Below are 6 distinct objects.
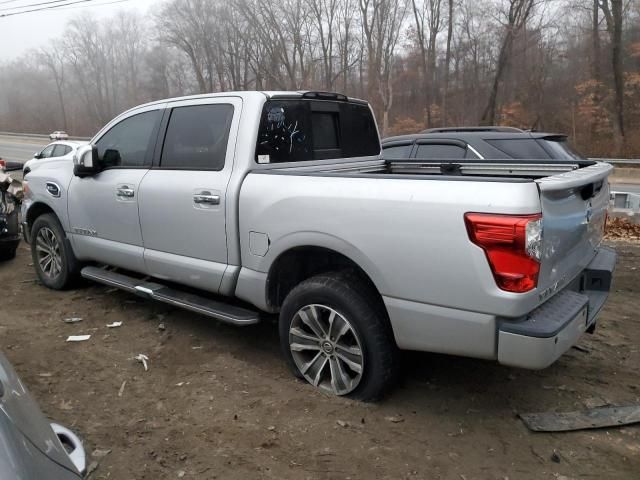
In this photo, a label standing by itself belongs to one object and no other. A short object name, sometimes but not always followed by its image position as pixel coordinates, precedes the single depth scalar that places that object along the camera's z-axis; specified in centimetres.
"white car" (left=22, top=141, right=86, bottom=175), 1412
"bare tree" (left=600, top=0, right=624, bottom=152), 2450
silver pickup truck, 256
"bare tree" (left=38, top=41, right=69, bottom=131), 5200
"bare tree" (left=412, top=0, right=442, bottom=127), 3234
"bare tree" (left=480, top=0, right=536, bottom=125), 2686
